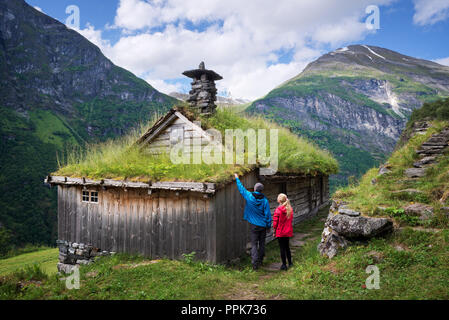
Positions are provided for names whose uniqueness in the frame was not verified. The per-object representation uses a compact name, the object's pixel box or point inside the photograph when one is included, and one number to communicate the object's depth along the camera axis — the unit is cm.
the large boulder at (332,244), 608
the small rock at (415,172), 778
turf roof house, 772
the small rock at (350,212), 619
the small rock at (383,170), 862
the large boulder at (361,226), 573
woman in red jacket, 664
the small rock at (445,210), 566
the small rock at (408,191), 680
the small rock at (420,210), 585
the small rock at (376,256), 519
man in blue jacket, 705
